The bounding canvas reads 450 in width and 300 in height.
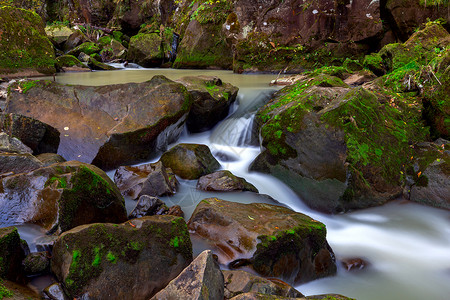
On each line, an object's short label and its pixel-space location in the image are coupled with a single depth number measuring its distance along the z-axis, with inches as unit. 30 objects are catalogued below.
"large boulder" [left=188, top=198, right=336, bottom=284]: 118.0
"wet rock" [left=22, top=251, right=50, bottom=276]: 97.2
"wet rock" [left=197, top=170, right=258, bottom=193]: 192.2
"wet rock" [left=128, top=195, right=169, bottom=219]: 149.3
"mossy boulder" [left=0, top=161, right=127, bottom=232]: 114.7
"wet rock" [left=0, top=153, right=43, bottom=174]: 134.4
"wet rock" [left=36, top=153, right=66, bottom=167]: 167.6
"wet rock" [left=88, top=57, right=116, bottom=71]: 561.0
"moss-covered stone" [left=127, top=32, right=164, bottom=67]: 619.5
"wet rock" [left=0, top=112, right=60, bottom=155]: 177.6
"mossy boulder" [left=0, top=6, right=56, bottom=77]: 382.0
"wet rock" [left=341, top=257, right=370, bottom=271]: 137.9
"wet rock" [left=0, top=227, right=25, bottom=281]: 90.1
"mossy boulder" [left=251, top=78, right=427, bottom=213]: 178.2
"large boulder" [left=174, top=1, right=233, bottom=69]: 531.2
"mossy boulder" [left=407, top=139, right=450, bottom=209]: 177.2
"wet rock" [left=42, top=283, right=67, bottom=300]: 88.4
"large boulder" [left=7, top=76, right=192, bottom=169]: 208.2
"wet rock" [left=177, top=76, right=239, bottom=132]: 257.6
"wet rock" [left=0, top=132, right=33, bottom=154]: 157.4
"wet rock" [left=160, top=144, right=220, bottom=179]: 206.7
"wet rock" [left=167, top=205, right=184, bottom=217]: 157.2
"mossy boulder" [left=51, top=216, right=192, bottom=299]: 88.9
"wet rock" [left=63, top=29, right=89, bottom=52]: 657.0
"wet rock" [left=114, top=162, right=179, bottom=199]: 176.9
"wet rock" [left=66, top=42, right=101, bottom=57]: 607.1
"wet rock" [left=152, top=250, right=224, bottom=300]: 77.2
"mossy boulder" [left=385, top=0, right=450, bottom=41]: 370.9
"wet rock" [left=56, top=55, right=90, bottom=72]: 513.5
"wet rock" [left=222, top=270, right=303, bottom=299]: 93.4
